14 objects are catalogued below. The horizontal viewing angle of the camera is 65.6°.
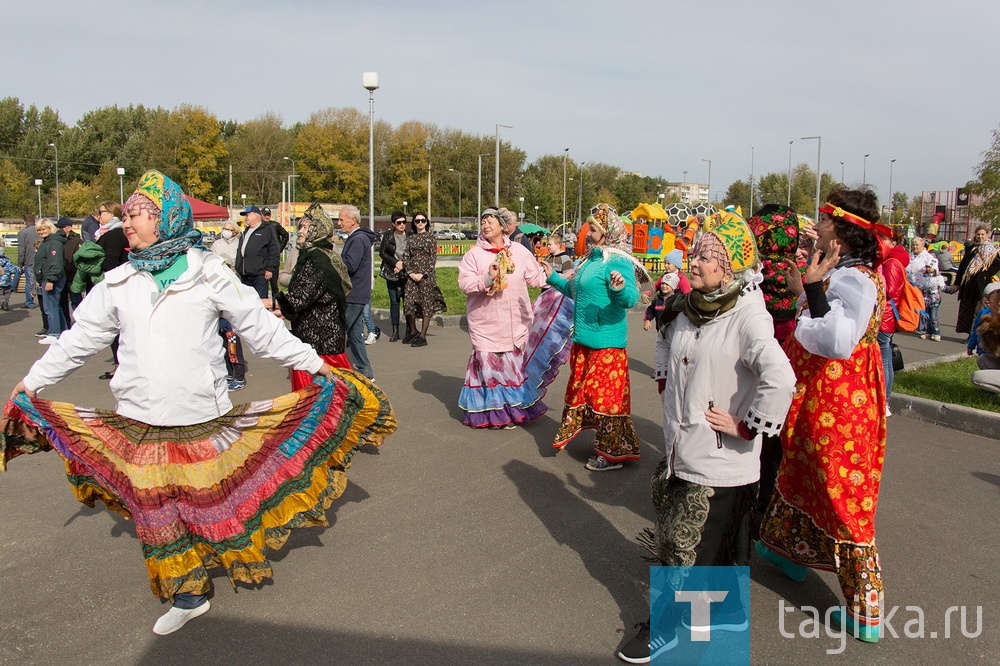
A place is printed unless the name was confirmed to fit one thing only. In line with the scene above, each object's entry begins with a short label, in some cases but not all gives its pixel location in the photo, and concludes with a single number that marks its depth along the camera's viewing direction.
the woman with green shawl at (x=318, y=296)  6.25
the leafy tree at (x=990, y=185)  38.38
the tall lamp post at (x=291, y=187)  70.74
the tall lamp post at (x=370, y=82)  17.22
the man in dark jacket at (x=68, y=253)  11.56
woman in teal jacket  5.93
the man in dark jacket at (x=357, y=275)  8.51
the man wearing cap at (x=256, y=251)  10.66
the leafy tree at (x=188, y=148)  74.44
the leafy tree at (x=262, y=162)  78.50
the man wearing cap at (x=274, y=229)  11.04
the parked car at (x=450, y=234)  63.41
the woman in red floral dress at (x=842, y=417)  3.43
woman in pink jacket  7.18
